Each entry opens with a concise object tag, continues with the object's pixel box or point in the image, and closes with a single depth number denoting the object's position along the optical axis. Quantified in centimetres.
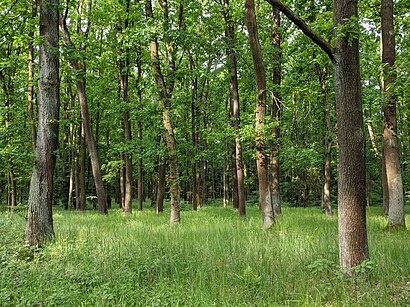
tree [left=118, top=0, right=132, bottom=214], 1672
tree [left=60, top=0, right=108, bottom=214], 1638
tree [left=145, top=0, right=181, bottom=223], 1202
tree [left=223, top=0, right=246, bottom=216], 1406
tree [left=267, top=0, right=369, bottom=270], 470
